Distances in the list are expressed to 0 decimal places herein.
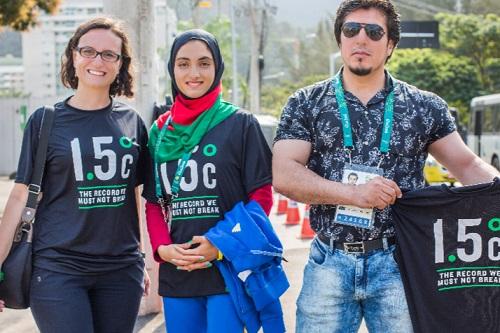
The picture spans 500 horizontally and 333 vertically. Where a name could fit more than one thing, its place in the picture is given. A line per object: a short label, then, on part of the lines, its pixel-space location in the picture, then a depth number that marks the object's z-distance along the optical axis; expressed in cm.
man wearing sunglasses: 342
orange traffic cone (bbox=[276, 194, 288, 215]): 1509
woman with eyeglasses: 364
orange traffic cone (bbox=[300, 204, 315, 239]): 1139
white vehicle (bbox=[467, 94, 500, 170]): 2519
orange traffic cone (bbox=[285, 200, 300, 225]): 1327
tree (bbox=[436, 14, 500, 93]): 3972
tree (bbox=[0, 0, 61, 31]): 1543
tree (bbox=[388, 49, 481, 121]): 3944
